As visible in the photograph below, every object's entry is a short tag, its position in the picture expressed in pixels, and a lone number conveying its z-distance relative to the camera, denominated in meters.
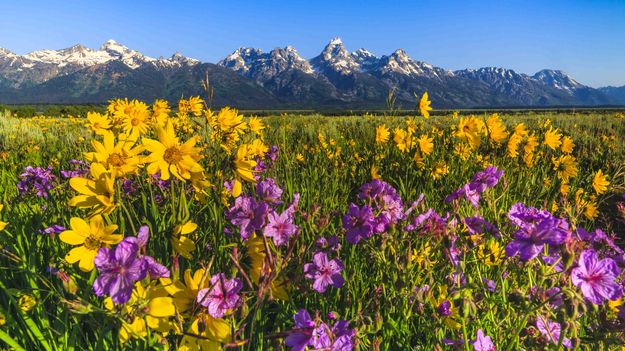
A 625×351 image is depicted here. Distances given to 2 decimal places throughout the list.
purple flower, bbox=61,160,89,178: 0.67
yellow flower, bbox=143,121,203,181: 0.48
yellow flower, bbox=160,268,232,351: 0.31
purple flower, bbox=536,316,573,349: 0.37
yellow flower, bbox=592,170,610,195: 1.08
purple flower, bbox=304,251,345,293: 0.42
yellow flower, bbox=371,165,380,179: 1.00
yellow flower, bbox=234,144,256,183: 0.55
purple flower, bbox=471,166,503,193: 0.52
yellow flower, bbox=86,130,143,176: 0.45
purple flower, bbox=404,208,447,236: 0.43
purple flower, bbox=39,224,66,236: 0.57
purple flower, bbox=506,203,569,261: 0.31
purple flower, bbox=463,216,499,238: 0.46
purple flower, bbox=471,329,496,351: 0.38
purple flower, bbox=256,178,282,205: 0.45
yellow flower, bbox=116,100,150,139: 0.81
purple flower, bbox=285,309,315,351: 0.30
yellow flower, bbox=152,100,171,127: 0.85
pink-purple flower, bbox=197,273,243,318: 0.31
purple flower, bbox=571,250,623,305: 0.30
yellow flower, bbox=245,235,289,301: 0.38
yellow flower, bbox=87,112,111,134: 0.89
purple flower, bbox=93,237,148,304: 0.29
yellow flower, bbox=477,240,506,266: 0.60
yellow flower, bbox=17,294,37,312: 0.45
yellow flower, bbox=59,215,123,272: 0.38
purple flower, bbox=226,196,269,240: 0.38
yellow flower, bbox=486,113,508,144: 1.05
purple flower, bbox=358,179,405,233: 0.47
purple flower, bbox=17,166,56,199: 0.80
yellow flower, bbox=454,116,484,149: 1.05
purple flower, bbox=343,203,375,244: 0.47
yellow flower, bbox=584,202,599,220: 0.98
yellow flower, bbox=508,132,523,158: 1.03
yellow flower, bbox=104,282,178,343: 0.31
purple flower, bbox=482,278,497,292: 0.47
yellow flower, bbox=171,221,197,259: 0.40
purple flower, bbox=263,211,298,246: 0.38
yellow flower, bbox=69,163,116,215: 0.41
